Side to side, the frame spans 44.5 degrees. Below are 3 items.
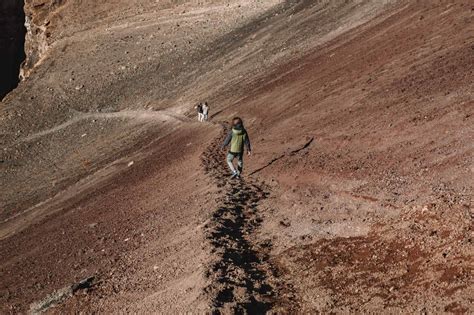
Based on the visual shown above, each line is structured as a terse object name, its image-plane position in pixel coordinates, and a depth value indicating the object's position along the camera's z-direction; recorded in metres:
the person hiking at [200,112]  30.41
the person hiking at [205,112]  30.28
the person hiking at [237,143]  16.34
